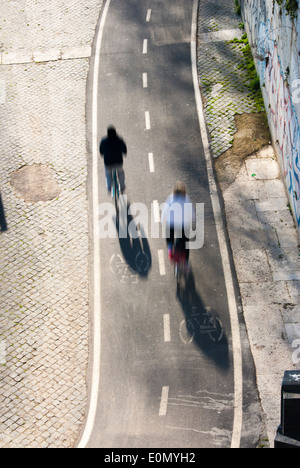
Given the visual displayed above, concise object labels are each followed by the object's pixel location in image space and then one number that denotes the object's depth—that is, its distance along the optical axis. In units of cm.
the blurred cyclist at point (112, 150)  1459
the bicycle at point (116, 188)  1529
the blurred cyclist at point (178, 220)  1292
